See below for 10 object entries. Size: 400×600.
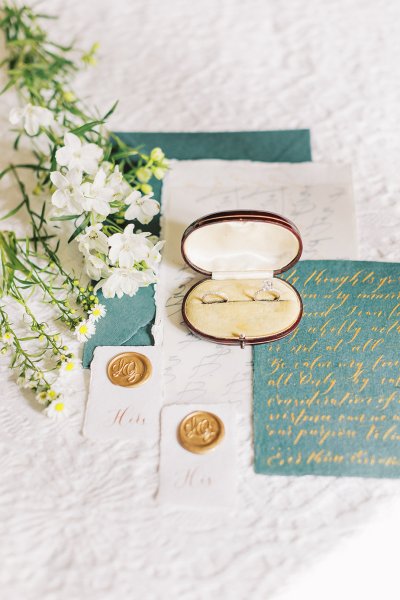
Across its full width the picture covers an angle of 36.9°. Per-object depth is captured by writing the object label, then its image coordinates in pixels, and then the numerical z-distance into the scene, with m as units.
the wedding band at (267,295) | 0.85
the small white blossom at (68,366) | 0.82
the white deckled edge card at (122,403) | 0.79
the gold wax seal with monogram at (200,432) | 0.77
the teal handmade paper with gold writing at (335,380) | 0.77
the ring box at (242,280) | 0.83
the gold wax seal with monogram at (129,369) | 0.82
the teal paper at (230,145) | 1.01
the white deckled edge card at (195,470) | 0.75
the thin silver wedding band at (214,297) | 0.85
